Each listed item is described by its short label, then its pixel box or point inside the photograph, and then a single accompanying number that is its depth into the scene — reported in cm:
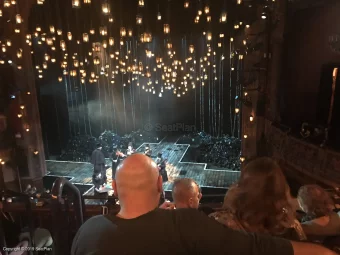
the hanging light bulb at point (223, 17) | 676
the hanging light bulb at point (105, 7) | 600
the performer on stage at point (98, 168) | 1012
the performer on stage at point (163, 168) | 1080
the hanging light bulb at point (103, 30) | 756
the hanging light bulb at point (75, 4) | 612
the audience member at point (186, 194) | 240
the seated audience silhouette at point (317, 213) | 206
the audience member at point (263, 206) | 166
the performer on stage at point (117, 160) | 1040
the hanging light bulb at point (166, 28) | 745
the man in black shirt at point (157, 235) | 123
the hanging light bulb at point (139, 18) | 682
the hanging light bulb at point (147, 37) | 730
